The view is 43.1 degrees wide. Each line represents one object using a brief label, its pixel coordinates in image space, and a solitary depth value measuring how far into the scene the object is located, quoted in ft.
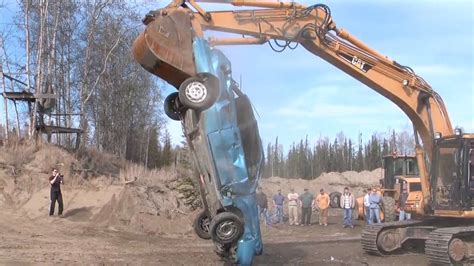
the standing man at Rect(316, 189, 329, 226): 81.66
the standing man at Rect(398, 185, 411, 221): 69.30
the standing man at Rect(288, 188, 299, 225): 82.99
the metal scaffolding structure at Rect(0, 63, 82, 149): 85.97
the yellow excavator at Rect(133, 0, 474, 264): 35.29
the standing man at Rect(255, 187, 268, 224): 75.74
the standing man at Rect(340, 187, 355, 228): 77.46
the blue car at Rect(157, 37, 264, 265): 24.85
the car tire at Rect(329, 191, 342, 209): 108.37
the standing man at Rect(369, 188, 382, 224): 72.90
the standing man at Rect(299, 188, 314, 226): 82.69
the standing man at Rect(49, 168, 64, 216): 64.75
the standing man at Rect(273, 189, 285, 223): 83.10
